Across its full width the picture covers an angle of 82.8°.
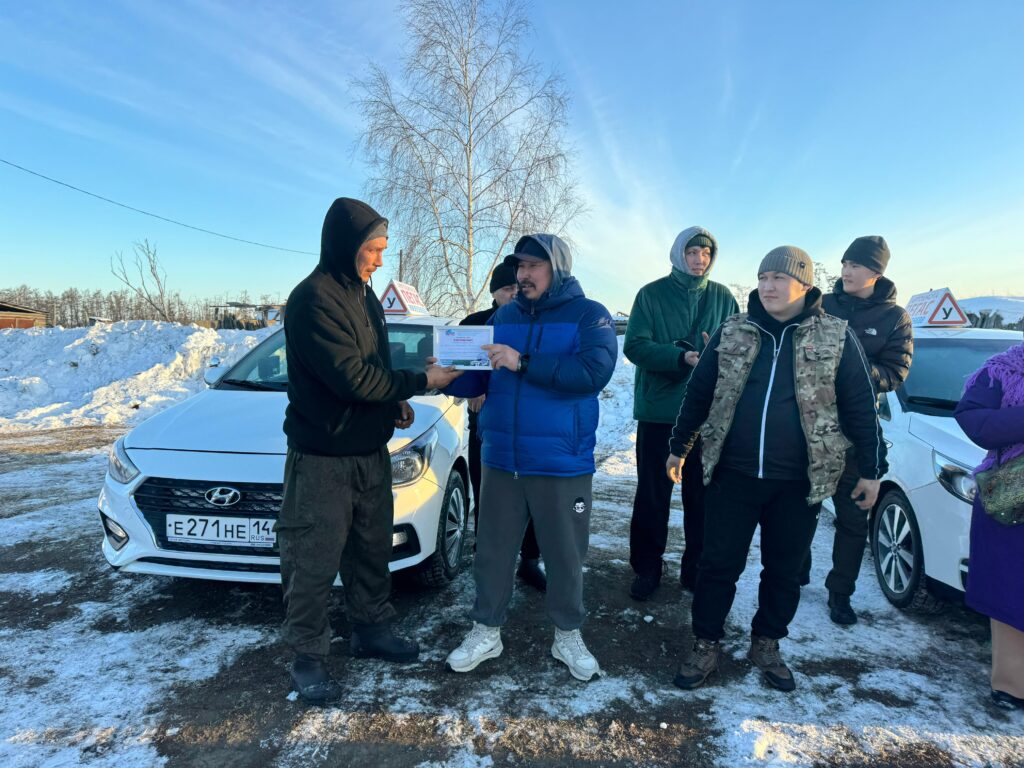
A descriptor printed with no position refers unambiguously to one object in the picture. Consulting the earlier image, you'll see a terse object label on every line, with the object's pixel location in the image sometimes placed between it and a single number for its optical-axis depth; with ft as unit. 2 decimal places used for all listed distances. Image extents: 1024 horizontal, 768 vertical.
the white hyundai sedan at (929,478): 9.79
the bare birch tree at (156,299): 91.17
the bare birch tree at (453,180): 49.26
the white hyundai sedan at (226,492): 9.18
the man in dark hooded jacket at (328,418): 7.70
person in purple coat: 8.01
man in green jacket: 11.25
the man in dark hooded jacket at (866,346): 10.78
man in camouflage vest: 8.03
